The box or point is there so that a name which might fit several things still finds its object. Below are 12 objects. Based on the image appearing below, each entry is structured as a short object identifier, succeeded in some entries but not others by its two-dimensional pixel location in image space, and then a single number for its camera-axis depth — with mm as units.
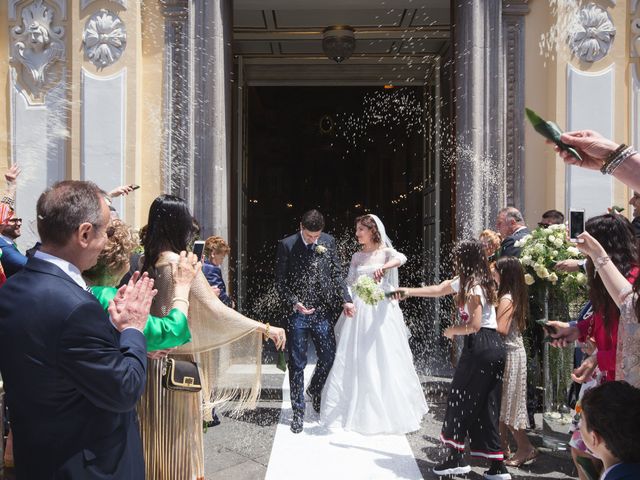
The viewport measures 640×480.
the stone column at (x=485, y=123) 7078
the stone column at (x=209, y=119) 7141
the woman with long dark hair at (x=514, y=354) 4445
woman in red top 3078
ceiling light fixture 8828
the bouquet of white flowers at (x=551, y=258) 5023
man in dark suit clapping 1703
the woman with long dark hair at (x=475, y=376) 4258
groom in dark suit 5707
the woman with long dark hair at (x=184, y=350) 2867
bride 5391
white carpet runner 4441
